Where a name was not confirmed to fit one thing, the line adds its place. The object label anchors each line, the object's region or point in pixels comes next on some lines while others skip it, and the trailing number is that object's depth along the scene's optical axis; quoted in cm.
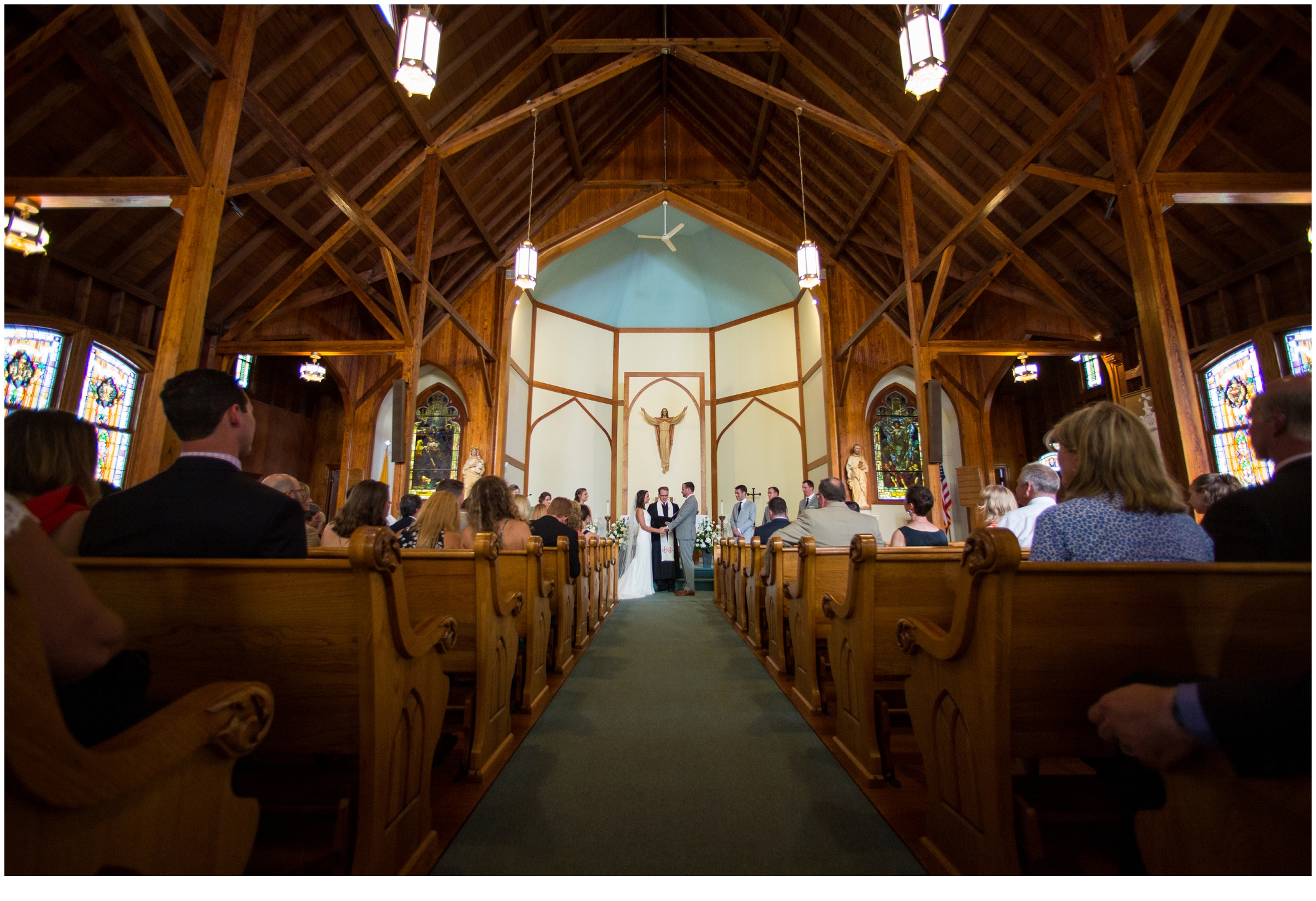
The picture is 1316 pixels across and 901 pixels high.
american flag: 857
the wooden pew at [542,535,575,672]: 355
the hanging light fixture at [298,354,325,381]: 855
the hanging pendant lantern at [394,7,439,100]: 390
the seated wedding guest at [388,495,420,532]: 383
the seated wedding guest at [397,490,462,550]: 305
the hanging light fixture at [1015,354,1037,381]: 827
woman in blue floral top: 141
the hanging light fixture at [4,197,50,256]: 295
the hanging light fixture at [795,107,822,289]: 696
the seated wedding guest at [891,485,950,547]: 314
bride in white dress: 826
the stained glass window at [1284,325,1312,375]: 566
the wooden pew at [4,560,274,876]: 67
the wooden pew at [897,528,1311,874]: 115
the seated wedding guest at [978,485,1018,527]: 312
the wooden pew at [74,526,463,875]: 127
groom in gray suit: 834
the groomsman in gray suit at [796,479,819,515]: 671
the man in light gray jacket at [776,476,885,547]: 364
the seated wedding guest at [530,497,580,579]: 408
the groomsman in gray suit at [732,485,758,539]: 848
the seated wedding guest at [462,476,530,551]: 313
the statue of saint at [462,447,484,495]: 893
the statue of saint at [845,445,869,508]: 925
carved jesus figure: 1230
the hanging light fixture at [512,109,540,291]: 723
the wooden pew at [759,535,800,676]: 337
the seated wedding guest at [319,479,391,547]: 278
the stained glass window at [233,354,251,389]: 898
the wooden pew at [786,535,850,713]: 275
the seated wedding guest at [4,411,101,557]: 123
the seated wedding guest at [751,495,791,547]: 506
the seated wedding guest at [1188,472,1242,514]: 308
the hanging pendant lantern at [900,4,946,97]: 396
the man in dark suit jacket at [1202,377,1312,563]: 128
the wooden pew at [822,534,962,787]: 201
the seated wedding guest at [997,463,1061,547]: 287
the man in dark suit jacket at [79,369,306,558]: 138
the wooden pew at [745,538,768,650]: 414
